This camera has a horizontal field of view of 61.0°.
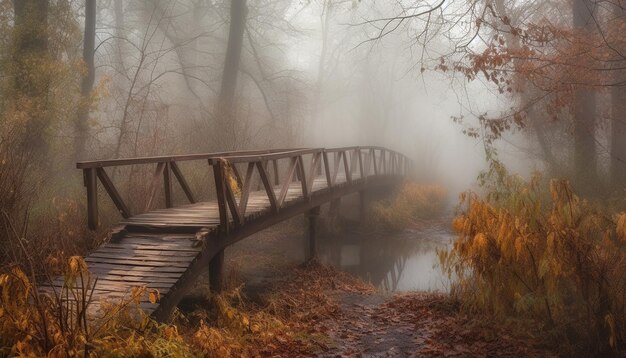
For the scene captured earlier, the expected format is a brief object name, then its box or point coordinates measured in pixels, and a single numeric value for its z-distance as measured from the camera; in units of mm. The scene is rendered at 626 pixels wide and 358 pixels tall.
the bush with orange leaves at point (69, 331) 3818
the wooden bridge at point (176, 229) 5662
